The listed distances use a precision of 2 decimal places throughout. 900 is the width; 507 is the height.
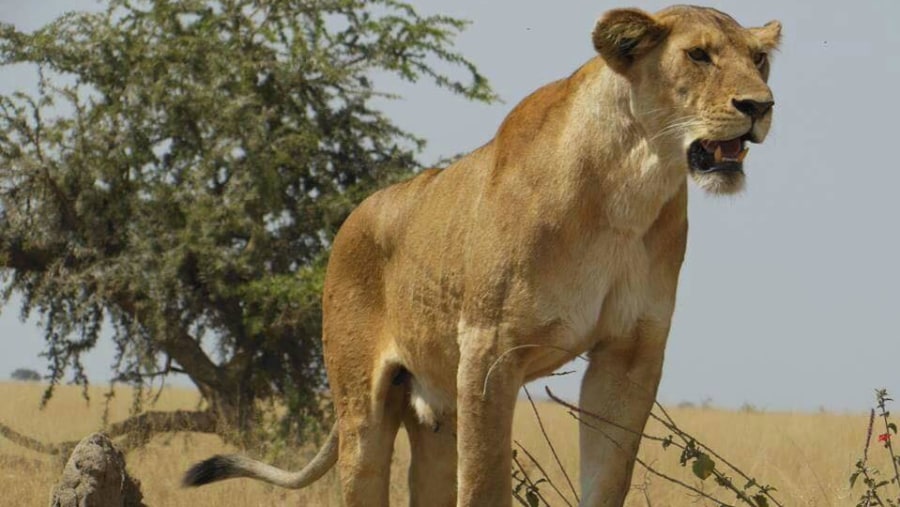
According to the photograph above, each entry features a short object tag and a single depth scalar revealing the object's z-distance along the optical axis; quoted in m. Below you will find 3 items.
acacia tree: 26.03
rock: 13.72
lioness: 9.31
